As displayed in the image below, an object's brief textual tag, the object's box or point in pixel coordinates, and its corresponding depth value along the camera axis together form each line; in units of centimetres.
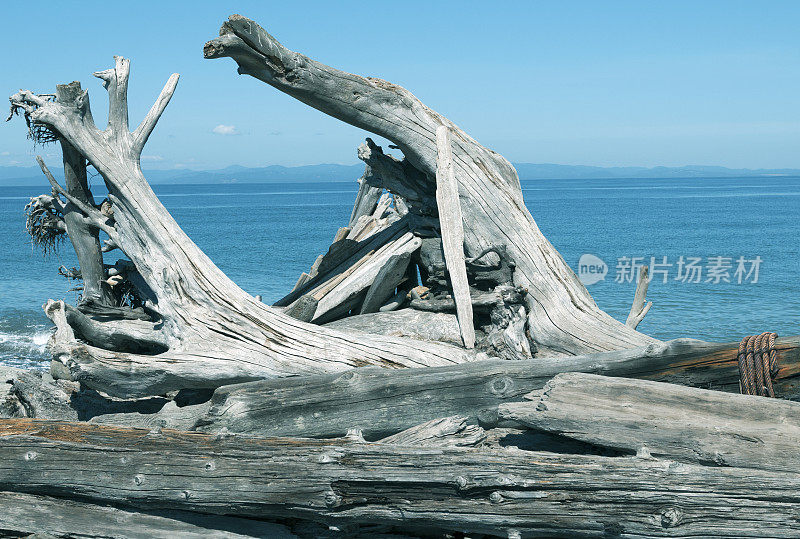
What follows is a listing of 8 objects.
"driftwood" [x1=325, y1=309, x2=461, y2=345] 683
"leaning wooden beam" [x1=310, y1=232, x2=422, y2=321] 732
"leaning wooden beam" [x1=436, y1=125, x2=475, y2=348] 690
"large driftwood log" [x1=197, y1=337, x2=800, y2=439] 422
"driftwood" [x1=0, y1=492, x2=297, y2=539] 384
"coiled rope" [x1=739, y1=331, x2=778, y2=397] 407
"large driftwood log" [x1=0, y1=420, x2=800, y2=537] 317
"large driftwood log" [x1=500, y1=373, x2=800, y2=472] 351
